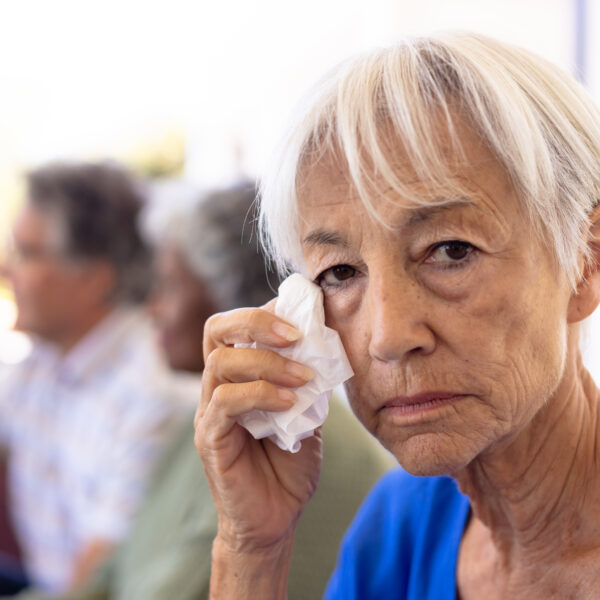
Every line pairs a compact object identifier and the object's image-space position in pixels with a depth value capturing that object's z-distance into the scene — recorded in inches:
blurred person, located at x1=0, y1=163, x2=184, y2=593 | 47.9
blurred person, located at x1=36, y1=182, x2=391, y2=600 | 33.1
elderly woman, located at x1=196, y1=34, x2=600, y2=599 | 23.7
